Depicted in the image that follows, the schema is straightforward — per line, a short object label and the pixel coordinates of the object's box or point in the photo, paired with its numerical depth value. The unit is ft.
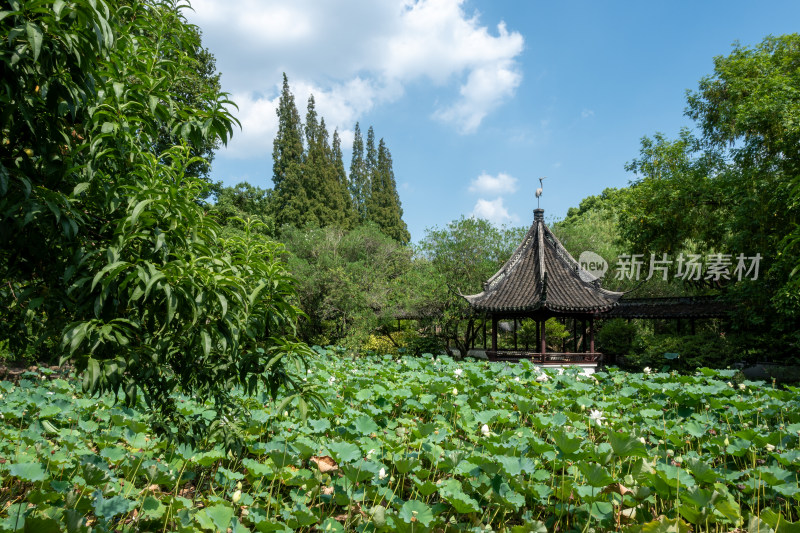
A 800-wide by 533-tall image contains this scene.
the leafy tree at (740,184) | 38.27
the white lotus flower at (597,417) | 14.27
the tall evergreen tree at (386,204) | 105.09
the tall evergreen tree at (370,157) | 120.47
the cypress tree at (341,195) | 86.43
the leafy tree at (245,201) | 63.07
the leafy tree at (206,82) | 50.09
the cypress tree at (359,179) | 112.73
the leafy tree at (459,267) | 50.90
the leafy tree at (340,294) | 48.73
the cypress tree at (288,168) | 81.15
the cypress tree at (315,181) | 82.29
